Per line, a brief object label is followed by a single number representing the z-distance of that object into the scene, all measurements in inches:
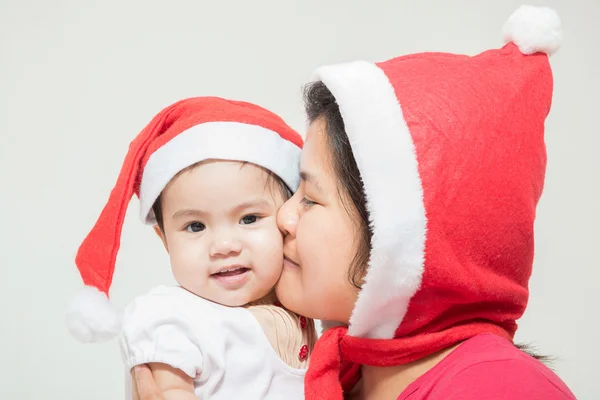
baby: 43.7
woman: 39.9
